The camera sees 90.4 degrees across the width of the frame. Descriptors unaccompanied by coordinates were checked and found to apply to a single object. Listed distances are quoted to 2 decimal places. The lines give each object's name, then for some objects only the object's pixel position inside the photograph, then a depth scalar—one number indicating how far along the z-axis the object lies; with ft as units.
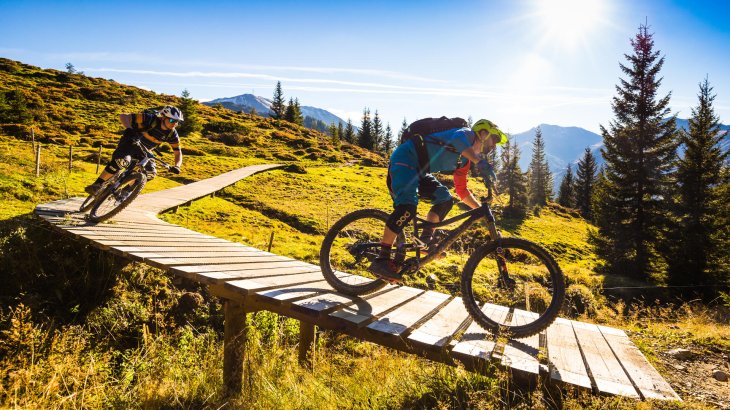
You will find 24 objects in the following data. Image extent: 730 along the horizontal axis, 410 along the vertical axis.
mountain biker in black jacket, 25.25
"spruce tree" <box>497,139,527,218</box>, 155.02
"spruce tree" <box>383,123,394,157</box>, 338.81
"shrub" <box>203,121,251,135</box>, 185.47
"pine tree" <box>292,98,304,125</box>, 289.33
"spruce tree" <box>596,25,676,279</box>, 84.12
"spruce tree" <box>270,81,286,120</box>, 330.67
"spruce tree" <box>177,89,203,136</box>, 163.43
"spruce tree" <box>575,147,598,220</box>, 221.46
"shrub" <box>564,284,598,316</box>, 46.75
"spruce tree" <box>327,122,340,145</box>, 221.29
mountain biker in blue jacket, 14.60
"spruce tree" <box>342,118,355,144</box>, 319.90
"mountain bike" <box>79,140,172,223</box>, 25.07
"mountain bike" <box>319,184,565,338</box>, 13.20
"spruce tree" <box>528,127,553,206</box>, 228.55
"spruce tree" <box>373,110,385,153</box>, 307.60
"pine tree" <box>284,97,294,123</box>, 288.10
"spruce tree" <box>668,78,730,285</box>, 74.13
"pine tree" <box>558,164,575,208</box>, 258.98
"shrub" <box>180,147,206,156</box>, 127.13
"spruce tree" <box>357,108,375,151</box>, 289.53
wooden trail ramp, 11.27
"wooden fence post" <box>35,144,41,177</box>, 48.89
